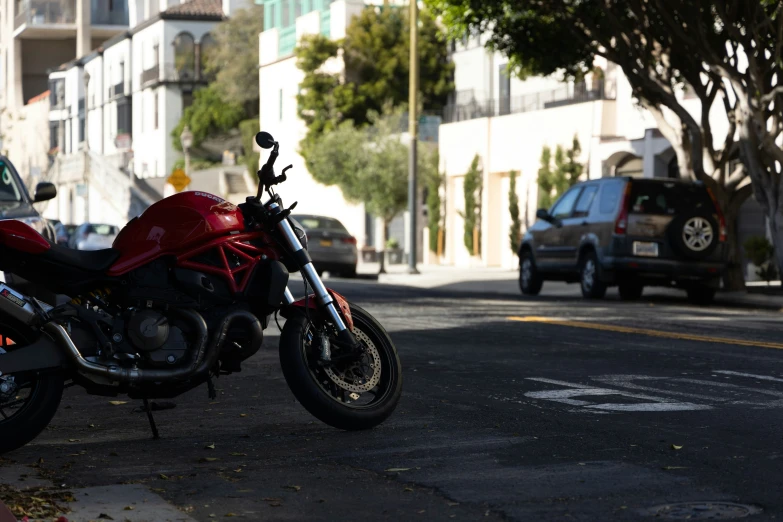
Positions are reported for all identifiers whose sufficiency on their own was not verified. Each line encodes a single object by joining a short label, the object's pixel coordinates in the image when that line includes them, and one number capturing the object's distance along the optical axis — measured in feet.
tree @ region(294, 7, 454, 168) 172.14
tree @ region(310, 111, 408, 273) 160.45
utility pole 119.96
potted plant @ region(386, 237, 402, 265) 159.43
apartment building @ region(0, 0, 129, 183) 325.42
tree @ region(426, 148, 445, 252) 160.02
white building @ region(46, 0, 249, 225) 239.91
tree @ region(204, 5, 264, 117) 234.58
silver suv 73.51
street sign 126.00
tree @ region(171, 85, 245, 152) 244.22
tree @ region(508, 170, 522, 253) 139.23
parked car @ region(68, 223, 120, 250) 146.00
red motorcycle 25.26
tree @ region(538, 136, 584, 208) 130.82
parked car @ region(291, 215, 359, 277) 118.11
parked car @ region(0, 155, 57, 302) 50.36
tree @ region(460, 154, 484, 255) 150.82
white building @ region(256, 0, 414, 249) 183.21
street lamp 137.80
